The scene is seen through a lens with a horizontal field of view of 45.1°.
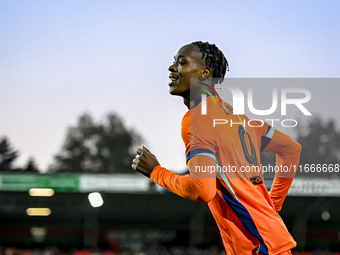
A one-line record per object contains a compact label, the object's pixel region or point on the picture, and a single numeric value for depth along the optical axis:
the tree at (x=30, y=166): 65.56
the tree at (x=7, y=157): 66.06
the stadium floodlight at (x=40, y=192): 29.44
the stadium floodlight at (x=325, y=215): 32.88
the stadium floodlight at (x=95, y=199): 28.73
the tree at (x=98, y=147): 65.31
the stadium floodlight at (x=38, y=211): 33.81
